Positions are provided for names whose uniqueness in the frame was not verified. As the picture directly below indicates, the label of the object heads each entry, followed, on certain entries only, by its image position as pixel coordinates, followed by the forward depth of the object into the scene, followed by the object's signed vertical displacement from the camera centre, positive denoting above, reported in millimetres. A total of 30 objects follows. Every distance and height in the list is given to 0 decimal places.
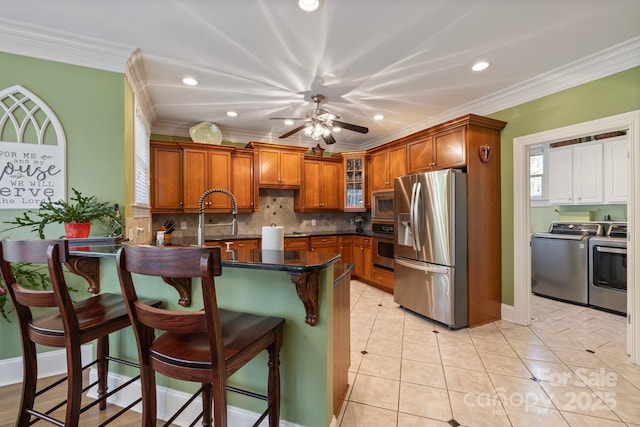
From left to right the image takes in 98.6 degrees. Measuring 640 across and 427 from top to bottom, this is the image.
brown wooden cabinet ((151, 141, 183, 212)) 3980 +549
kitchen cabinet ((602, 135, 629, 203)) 3701 +600
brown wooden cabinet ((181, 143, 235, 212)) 4145 +623
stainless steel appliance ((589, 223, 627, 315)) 3359 -727
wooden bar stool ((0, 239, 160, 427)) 1221 -525
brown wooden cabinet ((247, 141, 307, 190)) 4617 +846
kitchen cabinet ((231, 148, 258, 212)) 4488 +550
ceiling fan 2920 +965
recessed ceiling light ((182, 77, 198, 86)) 2855 +1405
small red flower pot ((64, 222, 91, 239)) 1961 -111
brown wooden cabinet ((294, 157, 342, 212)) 5059 +511
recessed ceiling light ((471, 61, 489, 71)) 2582 +1408
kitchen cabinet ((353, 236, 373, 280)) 4740 -778
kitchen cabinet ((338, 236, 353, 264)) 5117 -638
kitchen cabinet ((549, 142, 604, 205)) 3961 +589
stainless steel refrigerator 2969 -366
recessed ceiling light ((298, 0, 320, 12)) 1797 +1382
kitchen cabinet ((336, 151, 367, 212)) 5059 +624
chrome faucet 1934 -88
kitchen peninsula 1392 -535
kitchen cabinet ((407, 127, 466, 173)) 3090 +767
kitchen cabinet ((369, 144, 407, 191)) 4011 +749
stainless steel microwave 4262 +134
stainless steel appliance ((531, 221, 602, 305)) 3746 -695
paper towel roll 1653 -153
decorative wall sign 2057 +481
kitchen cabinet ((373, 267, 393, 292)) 4184 -1016
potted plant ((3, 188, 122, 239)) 1917 -4
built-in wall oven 4184 -498
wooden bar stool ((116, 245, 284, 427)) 923 -516
